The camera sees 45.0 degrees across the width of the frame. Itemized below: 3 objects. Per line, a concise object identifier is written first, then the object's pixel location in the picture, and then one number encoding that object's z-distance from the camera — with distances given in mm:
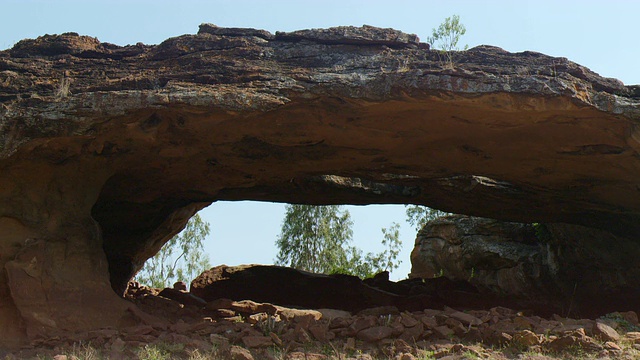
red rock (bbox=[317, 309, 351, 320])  9578
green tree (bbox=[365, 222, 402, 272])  24562
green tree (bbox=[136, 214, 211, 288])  23141
